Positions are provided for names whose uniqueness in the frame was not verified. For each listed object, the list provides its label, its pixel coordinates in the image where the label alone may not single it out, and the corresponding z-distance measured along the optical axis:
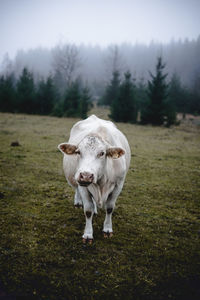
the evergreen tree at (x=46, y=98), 28.42
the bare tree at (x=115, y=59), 41.50
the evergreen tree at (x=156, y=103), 22.69
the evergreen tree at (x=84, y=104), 26.05
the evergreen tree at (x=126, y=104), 24.03
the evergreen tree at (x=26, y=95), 27.89
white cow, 2.96
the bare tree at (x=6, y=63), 71.21
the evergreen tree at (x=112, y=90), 31.12
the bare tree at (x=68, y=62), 42.28
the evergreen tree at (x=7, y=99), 27.51
